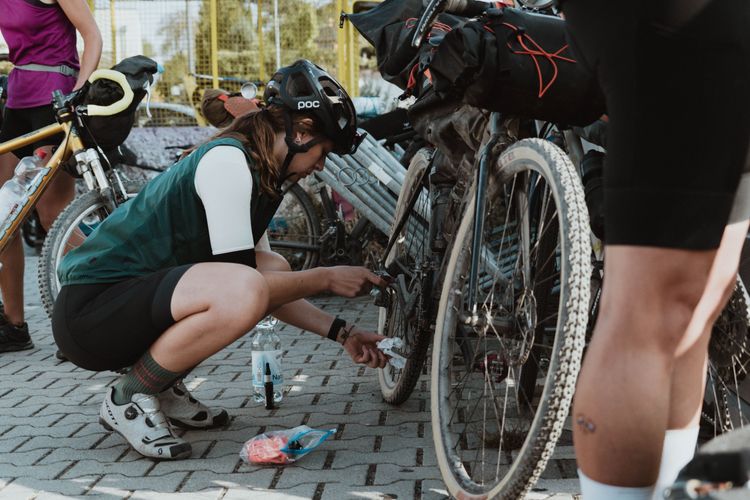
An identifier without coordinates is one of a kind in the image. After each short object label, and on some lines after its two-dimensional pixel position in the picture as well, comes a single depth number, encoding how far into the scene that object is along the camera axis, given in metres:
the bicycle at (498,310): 2.73
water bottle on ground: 4.18
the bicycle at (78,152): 5.17
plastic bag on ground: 3.40
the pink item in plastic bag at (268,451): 3.40
